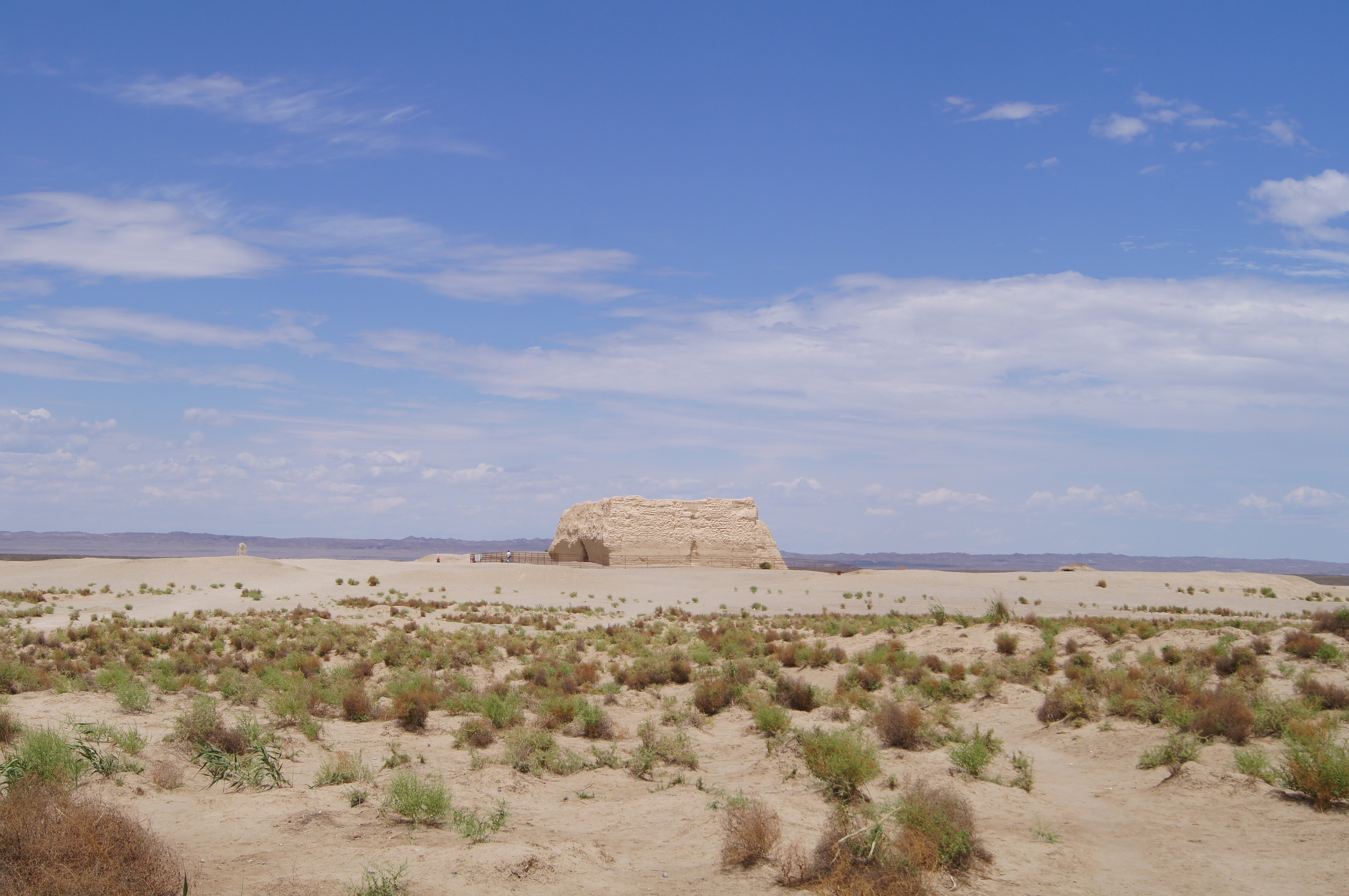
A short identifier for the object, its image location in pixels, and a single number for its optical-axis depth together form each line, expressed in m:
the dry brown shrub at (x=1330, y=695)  12.05
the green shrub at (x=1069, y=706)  13.07
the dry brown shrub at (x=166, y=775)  8.85
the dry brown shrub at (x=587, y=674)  17.30
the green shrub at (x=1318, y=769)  8.36
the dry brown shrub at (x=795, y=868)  7.01
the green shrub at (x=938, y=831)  7.07
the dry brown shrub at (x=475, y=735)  11.83
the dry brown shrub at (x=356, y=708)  13.39
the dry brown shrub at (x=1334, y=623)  16.28
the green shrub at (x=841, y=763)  9.36
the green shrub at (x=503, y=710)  12.94
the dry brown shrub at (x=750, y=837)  7.45
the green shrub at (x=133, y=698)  12.28
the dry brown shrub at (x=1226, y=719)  10.78
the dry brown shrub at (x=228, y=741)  10.07
